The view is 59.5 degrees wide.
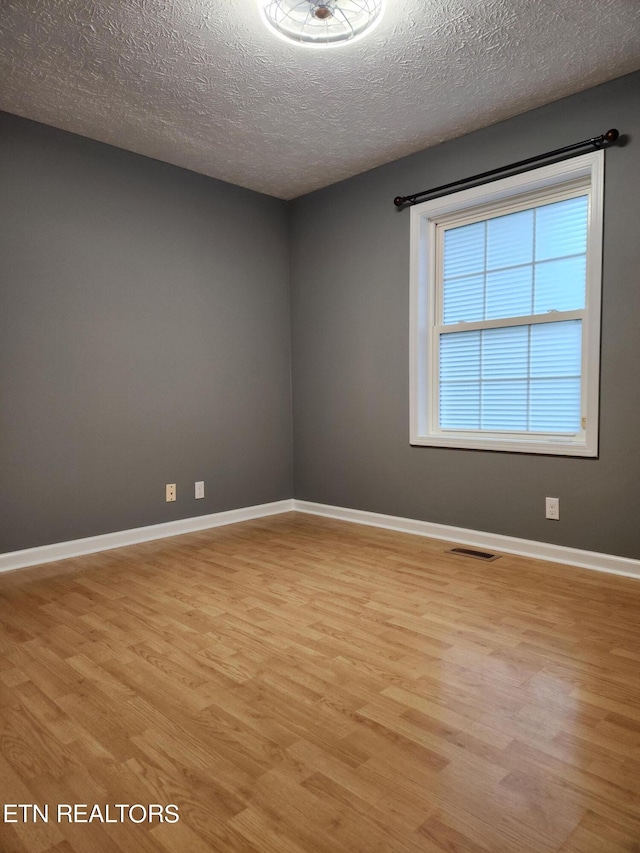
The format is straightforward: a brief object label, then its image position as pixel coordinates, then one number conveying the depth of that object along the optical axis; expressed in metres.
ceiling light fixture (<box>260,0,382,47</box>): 2.20
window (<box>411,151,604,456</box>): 3.04
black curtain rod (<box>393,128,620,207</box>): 2.77
